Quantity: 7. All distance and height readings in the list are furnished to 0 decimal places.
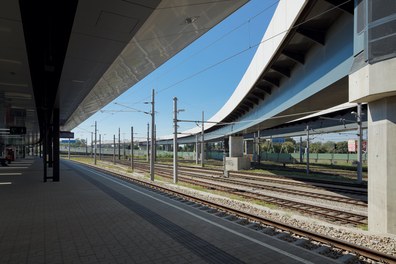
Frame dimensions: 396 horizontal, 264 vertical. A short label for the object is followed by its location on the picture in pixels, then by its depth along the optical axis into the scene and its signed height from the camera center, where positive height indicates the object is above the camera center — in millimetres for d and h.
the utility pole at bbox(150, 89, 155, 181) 22433 +250
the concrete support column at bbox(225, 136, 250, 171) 36688 -2169
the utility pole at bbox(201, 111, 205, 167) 44859 -2124
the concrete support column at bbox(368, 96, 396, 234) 7684 -722
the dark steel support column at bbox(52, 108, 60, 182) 17906 -298
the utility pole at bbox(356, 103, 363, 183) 20531 -509
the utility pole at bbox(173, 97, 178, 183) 22516 +1519
